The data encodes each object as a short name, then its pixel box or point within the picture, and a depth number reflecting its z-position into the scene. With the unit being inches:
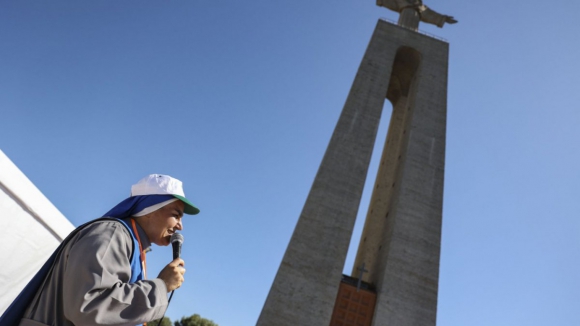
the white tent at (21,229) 117.3
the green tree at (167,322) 1384.6
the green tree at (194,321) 1456.7
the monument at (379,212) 531.4
